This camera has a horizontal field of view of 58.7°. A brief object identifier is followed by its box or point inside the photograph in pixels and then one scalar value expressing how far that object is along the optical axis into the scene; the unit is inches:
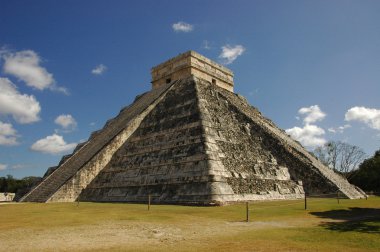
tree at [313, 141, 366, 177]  1686.8
